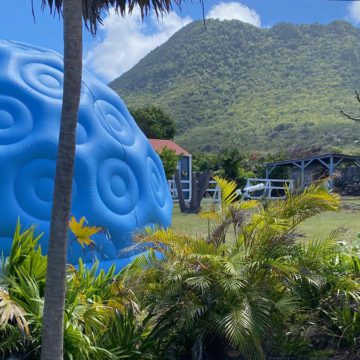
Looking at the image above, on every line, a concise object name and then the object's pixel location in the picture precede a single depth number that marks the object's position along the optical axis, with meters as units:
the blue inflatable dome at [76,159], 6.50
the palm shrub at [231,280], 5.20
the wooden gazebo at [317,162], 34.12
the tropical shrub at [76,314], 4.73
